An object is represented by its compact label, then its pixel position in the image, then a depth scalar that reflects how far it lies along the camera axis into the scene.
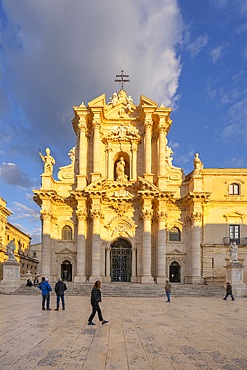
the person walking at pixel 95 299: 12.37
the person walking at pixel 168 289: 22.77
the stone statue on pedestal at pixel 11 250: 30.63
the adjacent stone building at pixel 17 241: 51.58
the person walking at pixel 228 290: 24.56
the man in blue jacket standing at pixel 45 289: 16.92
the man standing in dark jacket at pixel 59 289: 16.86
